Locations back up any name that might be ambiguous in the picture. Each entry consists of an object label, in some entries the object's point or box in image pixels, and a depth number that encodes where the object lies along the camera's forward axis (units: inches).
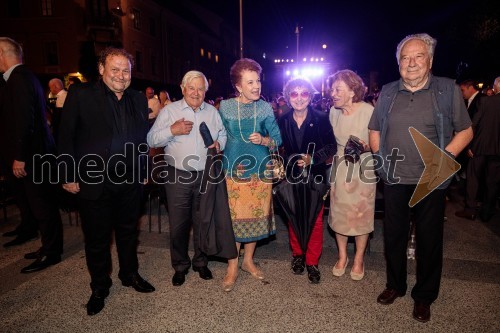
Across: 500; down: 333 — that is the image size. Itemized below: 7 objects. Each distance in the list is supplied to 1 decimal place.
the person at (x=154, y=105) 359.6
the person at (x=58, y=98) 267.6
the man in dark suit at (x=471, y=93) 248.8
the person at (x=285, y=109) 146.8
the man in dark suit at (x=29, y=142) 145.1
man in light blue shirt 132.3
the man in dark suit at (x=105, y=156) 117.6
